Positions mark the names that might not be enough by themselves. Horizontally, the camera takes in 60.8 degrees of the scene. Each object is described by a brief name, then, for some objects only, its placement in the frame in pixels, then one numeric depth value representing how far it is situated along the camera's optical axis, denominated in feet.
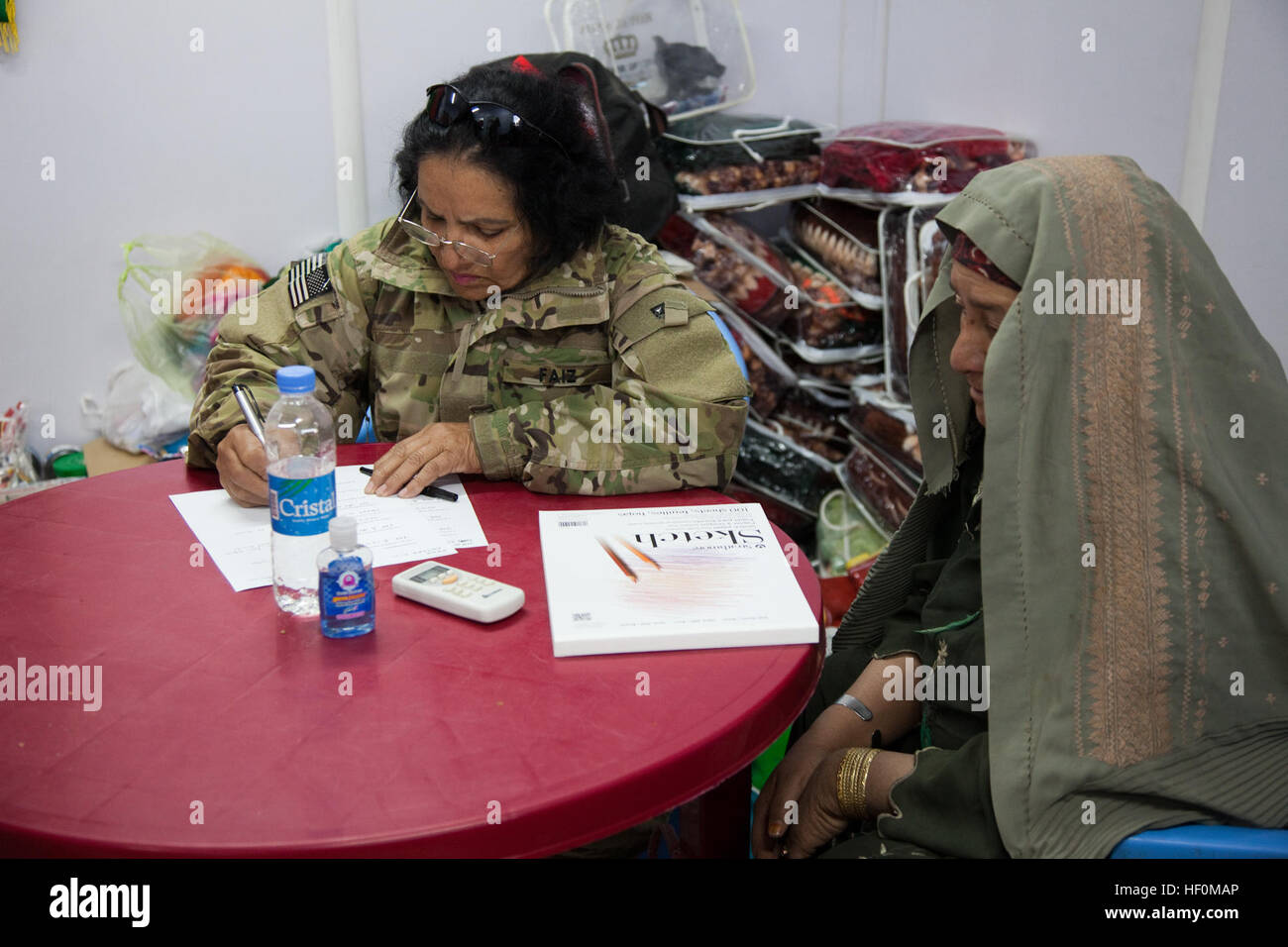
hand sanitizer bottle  4.07
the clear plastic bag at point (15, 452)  10.52
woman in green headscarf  3.97
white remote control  4.29
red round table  3.15
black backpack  9.39
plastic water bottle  4.19
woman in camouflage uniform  5.81
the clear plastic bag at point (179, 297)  10.72
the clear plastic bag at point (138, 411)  10.60
